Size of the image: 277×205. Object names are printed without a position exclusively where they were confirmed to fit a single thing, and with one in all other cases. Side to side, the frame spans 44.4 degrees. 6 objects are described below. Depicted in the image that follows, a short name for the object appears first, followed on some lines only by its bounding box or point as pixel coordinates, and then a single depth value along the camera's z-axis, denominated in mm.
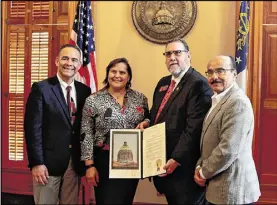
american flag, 3342
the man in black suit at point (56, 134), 2240
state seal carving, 3541
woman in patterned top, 2291
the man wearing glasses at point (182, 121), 2049
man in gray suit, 1754
